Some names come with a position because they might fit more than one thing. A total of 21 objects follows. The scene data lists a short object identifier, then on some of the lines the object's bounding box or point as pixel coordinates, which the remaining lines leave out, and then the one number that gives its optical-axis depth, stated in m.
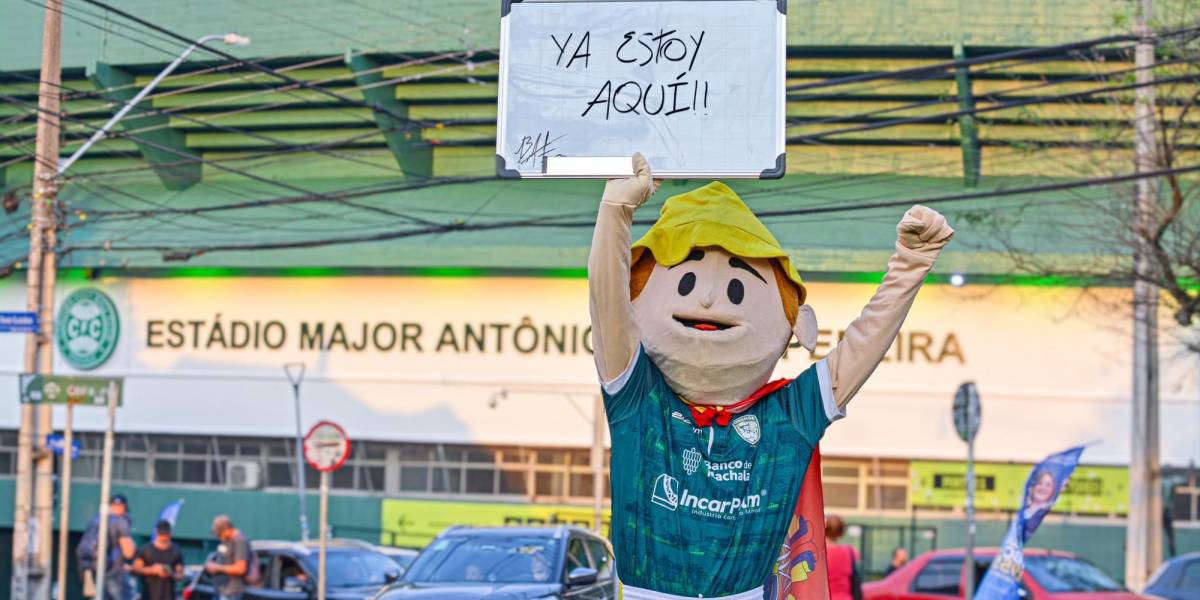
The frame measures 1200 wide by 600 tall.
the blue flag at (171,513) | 20.23
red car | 17.38
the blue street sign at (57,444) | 21.25
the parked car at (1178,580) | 18.22
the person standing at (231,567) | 17.44
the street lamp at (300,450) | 28.89
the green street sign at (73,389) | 17.72
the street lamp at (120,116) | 19.44
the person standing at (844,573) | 12.88
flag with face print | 13.75
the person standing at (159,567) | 18.86
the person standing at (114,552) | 19.83
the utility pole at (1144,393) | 19.73
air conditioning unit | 31.25
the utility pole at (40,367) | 19.86
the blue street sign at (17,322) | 19.28
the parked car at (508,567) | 12.30
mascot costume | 5.71
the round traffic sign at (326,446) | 19.08
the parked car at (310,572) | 17.59
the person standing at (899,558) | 22.95
